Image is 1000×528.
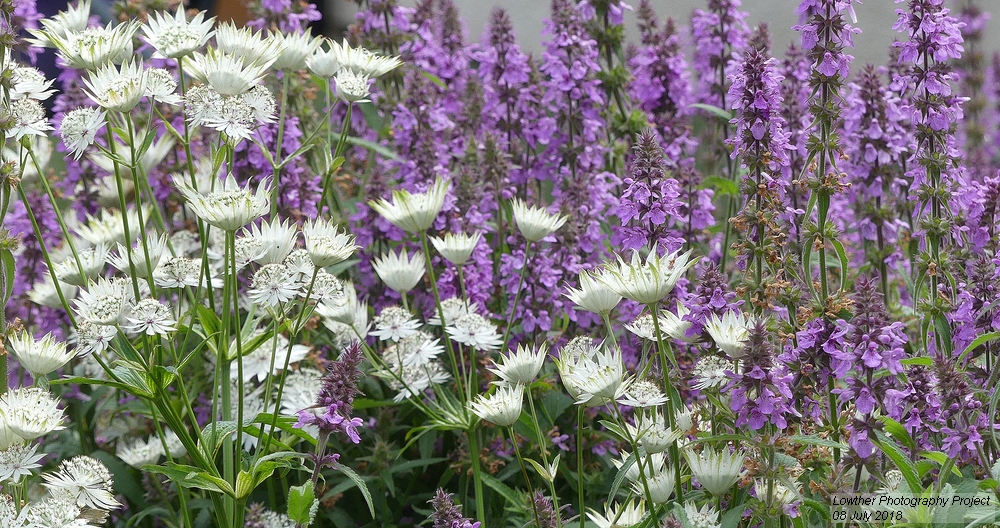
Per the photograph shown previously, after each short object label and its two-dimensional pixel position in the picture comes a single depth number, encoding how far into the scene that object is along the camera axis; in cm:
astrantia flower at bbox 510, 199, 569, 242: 249
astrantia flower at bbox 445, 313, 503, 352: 241
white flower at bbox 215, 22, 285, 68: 219
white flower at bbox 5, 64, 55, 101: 219
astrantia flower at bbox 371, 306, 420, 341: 249
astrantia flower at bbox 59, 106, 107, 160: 208
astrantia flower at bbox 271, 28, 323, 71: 238
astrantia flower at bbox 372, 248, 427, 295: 264
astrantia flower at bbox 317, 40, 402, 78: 244
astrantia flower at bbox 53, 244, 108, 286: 239
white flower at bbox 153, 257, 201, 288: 219
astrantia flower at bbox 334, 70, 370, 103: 233
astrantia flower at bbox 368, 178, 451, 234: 235
